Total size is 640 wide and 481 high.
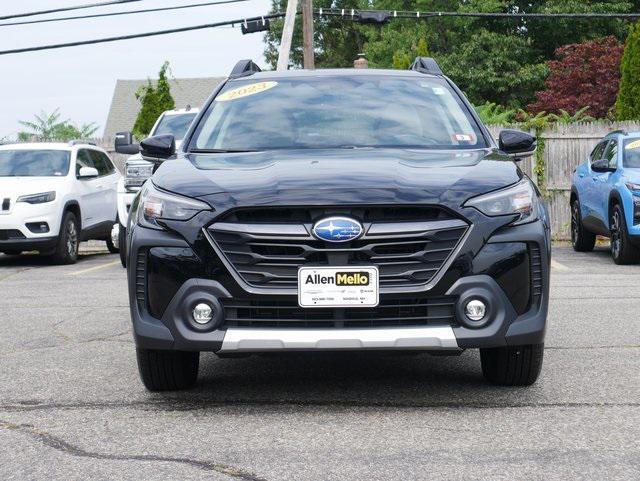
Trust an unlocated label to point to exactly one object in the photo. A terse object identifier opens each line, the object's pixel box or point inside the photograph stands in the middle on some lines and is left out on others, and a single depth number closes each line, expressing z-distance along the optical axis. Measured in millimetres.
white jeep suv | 16453
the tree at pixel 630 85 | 26578
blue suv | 14781
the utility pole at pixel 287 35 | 27219
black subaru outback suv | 5492
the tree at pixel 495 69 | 44812
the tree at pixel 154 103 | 35406
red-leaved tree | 36125
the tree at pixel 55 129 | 55438
